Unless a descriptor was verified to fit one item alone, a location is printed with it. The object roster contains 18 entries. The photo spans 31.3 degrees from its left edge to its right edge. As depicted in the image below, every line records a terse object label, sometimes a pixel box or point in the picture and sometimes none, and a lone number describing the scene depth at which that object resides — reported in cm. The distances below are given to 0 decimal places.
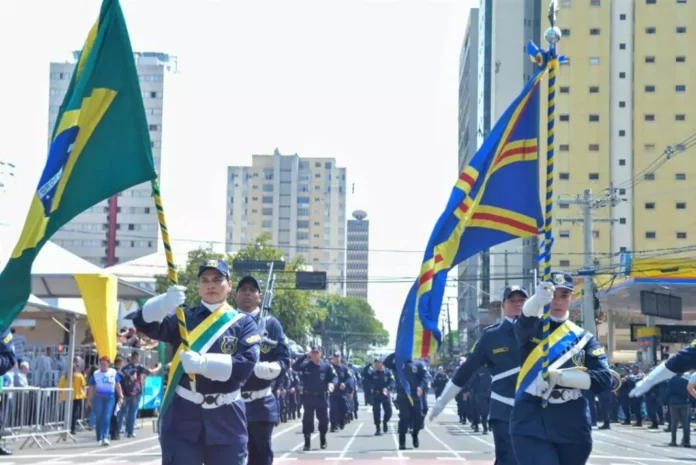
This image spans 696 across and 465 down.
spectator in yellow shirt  2616
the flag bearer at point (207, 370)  811
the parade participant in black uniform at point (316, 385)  2348
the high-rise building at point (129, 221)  15325
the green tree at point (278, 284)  7119
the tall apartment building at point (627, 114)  10081
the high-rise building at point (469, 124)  14050
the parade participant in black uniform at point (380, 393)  2992
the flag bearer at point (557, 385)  880
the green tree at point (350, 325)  16012
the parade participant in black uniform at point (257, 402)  1142
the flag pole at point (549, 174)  892
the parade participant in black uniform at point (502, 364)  1166
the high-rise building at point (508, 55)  11281
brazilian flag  859
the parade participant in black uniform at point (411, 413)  2341
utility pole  4222
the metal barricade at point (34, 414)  2217
